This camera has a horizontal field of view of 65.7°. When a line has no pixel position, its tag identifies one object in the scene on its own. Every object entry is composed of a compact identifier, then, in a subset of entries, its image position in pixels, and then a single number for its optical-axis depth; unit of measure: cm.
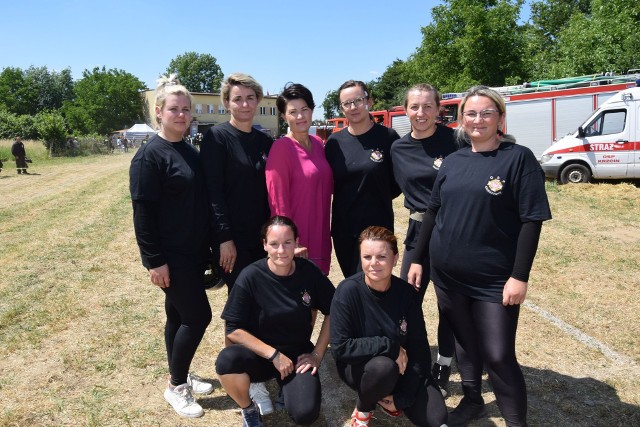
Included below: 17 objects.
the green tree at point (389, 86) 5718
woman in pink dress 307
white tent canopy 5728
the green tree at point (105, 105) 7712
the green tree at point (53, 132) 3184
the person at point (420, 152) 310
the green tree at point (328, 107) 8619
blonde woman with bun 291
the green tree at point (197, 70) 11181
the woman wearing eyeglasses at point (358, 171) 324
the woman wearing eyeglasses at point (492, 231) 245
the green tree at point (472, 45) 2916
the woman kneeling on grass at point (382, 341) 277
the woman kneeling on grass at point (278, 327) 289
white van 1209
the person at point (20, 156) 2114
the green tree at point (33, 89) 7594
